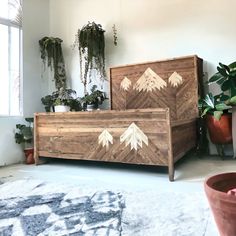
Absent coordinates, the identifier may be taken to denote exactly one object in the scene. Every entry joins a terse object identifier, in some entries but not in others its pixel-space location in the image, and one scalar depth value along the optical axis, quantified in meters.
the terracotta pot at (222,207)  1.07
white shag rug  1.48
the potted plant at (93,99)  4.27
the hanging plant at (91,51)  4.44
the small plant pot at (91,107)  4.28
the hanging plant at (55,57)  4.66
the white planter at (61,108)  4.15
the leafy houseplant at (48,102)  4.51
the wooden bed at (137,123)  2.82
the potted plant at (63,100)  4.18
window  4.02
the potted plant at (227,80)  3.53
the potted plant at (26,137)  3.97
